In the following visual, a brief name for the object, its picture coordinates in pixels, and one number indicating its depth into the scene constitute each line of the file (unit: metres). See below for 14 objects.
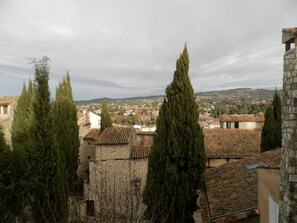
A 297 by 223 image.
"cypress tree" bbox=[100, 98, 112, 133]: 30.52
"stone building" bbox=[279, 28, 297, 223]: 4.27
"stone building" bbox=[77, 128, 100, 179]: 30.25
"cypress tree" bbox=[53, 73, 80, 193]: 23.83
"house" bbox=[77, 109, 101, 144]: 34.96
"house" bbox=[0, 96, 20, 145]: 30.08
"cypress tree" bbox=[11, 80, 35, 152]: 25.98
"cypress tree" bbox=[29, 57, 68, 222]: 12.62
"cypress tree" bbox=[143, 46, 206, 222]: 12.65
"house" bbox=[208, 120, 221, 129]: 59.66
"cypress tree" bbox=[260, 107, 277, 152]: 20.78
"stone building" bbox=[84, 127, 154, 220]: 21.64
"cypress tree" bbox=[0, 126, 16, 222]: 11.69
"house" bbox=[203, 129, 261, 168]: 23.86
